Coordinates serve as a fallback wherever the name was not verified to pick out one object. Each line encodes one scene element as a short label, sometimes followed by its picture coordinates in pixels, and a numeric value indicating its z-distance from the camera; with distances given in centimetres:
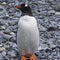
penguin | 917
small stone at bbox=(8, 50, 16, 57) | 1016
